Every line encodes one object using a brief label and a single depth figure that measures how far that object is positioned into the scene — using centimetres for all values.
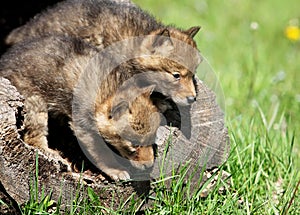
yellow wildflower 1461
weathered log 724
